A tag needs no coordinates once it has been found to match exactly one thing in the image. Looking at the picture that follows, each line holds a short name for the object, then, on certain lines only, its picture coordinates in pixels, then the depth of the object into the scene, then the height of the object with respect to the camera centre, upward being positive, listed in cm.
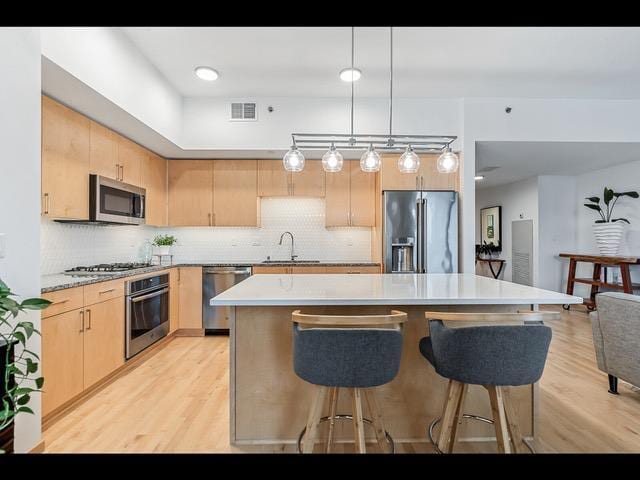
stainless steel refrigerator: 405 +15
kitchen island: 202 -81
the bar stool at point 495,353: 154 -48
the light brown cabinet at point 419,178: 418 +76
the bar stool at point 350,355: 152 -48
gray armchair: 243 -66
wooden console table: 484 -43
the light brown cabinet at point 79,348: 223 -74
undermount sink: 458 -23
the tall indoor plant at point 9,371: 128 -49
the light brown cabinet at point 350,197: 455 +59
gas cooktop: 302 -23
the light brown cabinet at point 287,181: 453 +79
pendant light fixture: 255 +59
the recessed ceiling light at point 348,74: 334 +160
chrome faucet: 486 +9
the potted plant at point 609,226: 525 +26
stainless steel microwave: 306 +39
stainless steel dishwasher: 425 -49
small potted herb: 460 +0
